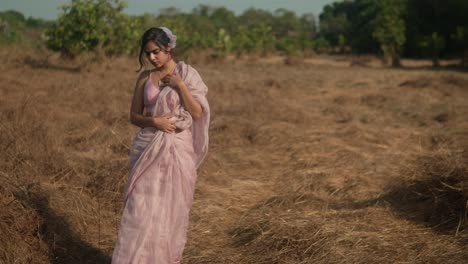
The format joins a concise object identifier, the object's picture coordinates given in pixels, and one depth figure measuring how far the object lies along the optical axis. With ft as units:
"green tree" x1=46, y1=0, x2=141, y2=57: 41.70
